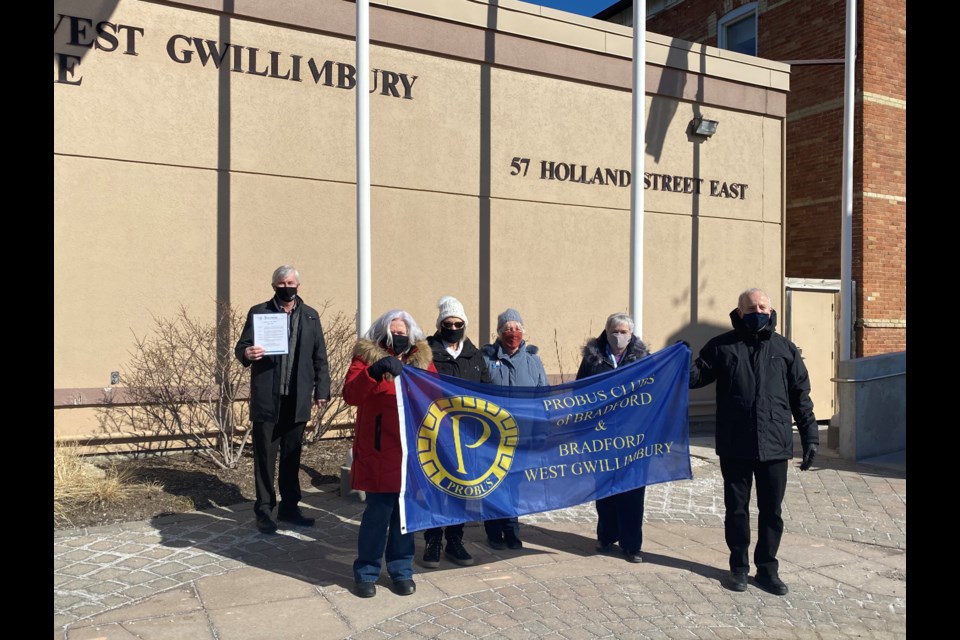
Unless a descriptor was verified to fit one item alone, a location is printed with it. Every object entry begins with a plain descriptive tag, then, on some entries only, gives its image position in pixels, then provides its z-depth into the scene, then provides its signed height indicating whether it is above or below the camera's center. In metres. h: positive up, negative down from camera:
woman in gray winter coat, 5.92 -0.35
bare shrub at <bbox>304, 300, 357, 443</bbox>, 8.93 -0.61
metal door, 13.86 -0.30
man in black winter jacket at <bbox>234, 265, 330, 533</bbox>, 6.32 -0.59
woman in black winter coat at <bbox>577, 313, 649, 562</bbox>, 5.89 -1.28
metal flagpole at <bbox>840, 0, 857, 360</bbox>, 11.59 +1.81
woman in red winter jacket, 5.04 -0.85
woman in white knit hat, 5.60 -0.30
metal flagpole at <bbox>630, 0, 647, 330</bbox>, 9.51 +1.53
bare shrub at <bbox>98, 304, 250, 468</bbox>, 8.34 -0.80
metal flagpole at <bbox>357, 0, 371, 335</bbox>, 7.76 +1.59
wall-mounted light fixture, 12.51 +2.93
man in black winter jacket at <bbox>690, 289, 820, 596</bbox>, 5.34 -0.69
